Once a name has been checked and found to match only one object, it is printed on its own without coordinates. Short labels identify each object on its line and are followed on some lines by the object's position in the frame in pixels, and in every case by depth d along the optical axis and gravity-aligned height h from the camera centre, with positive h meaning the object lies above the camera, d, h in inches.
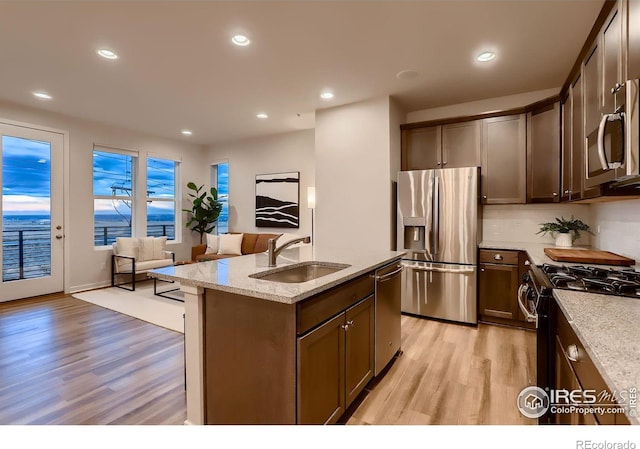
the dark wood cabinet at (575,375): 33.1 -20.0
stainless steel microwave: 48.1 +14.1
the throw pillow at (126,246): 206.2 -14.6
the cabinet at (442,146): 149.9 +39.3
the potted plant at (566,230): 127.6 -2.9
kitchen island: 56.3 -24.4
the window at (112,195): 209.8 +21.0
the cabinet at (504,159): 140.1 +29.6
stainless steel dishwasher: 88.0 -27.5
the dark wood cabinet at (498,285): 131.3 -27.0
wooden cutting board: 83.6 -9.8
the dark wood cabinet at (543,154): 128.2 +29.6
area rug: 144.2 -43.3
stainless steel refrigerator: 136.4 -7.6
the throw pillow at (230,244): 225.8 -14.7
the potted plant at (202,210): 251.0 +11.8
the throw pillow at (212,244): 235.8 -15.3
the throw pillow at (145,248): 211.8 -16.5
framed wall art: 228.8 +18.2
